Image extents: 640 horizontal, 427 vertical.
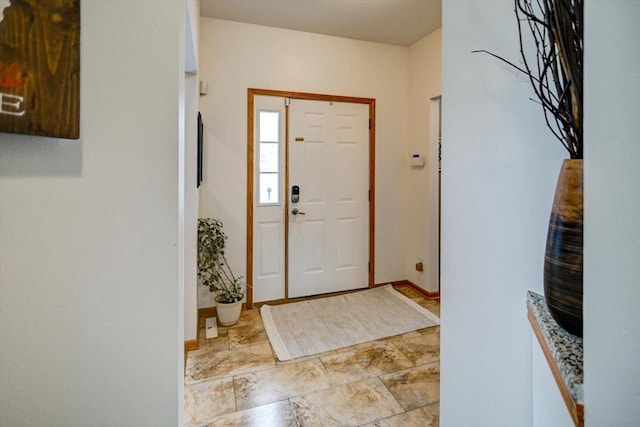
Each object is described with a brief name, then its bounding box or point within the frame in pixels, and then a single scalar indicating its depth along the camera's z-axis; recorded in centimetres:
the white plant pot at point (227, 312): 279
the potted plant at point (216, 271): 280
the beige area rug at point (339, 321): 251
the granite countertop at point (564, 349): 53
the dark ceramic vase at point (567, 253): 66
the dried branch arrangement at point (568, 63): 67
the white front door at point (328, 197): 340
